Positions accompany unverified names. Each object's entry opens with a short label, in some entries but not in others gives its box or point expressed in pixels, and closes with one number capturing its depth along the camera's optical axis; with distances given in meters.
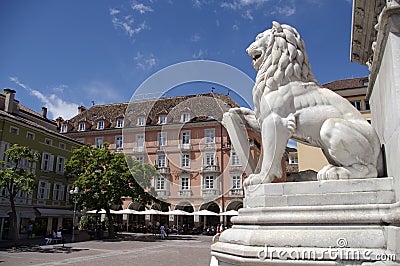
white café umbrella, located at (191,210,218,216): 36.47
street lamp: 27.08
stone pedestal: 3.59
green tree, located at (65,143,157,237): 31.23
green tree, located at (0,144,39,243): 22.73
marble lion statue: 4.36
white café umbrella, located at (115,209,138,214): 37.75
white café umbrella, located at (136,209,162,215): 36.99
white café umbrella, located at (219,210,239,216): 34.60
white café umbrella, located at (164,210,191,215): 36.59
